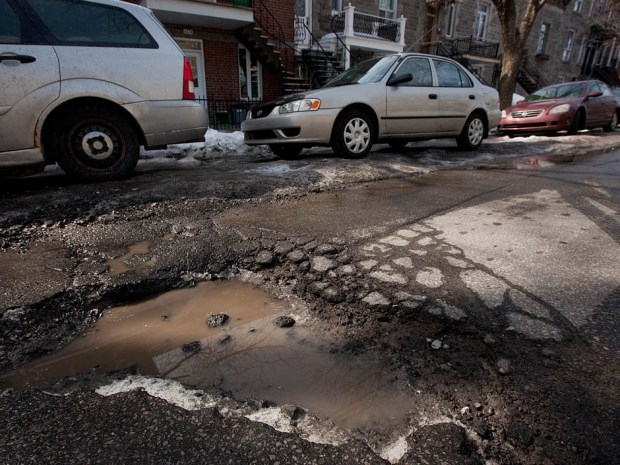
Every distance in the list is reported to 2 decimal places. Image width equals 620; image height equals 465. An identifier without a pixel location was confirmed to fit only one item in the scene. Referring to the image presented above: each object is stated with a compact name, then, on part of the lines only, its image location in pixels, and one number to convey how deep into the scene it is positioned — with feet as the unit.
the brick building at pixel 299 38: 39.83
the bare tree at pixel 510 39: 39.63
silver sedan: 18.24
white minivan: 12.13
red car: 32.55
